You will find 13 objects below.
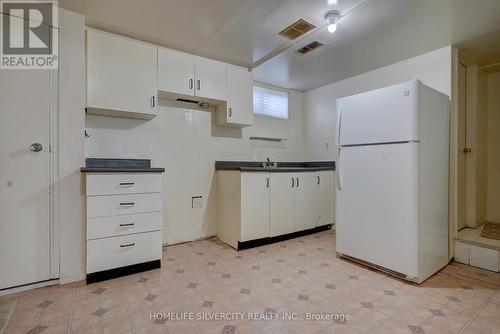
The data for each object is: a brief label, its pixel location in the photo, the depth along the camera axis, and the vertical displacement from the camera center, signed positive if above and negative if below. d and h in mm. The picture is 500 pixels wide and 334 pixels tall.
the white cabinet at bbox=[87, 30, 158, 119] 2061 +838
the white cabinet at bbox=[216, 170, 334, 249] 2600 -445
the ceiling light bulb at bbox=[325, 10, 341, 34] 1890 +1211
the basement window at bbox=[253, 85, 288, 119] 3488 +1000
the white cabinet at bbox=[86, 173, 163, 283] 1858 -470
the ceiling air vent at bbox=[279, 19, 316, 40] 2063 +1258
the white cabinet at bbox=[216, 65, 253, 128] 2846 +823
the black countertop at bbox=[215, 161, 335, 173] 2707 +25
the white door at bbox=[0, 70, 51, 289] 1701 -75
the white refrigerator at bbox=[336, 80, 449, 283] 1850 -106
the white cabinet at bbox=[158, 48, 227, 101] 2430 +996
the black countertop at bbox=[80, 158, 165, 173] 1864 +20
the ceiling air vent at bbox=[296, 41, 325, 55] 2408 +1269
